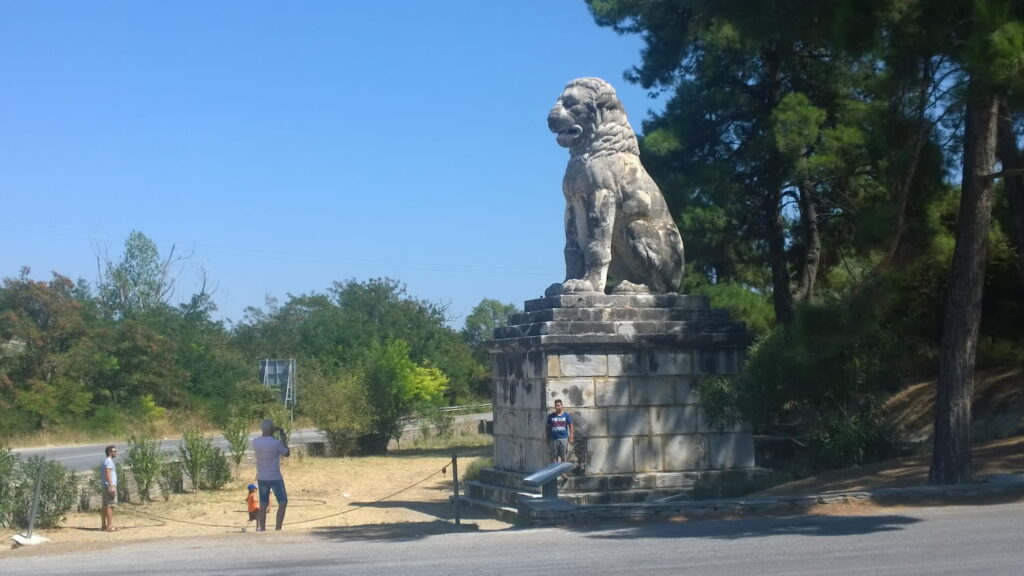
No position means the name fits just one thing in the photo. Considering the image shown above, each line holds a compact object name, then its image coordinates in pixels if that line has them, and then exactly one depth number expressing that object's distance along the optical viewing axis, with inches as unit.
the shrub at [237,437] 749.9
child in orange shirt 493.0
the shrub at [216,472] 683.4
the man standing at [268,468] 457.7
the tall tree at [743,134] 733.3
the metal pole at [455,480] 463.6
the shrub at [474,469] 630.5
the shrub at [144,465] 622.2
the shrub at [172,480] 649.0
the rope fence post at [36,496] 462.8
